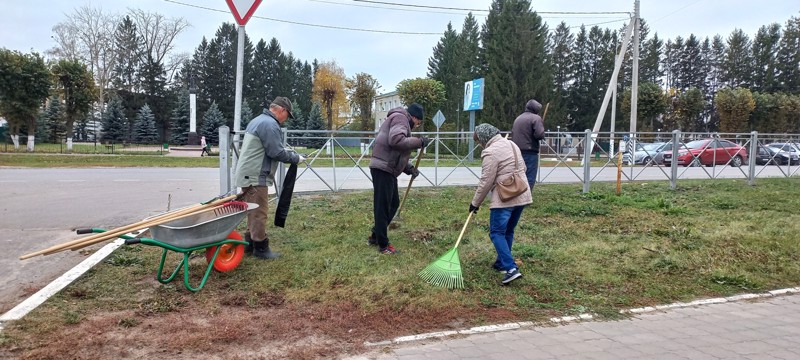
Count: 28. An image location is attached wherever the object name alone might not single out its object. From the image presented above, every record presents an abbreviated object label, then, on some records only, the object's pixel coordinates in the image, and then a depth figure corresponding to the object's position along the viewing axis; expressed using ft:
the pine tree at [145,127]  147.54
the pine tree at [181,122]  156.25
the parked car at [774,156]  45.48
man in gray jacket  16.33
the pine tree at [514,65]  130.00
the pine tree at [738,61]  183.62
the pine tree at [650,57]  190.29
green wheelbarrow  13.50
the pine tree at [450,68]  180.24
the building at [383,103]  235.81
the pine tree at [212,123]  149.28
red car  45.09
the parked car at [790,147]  47.50
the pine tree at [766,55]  176.04
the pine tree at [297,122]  165.87
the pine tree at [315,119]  166.40
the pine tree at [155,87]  179.90
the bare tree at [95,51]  150.92
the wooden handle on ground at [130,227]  11.92
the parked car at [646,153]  43.15
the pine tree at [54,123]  131.85
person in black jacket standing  25.63
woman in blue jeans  15.11
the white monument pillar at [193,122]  134.31
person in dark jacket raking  17.48
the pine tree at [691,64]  202.69
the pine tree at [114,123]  140.67
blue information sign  87.51
